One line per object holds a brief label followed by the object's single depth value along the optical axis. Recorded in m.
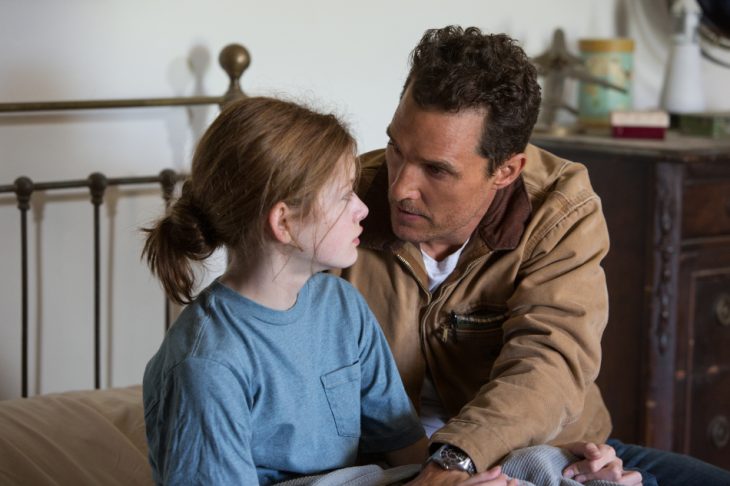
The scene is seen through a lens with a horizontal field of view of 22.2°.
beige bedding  2.68
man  2.64
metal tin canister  3.72
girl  2.31
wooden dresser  3.40
